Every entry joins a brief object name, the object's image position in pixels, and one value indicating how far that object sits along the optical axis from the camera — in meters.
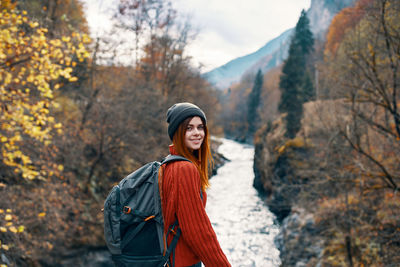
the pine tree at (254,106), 59.91
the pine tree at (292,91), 19.92
